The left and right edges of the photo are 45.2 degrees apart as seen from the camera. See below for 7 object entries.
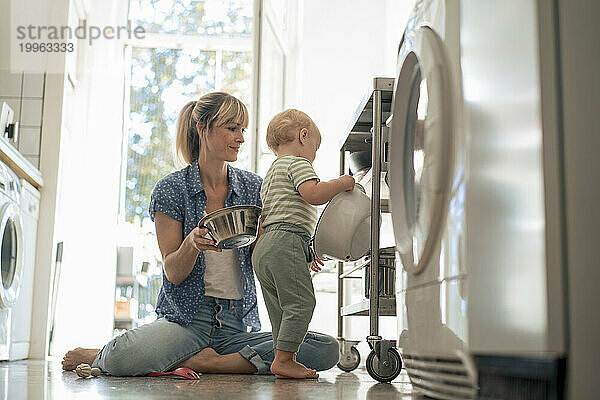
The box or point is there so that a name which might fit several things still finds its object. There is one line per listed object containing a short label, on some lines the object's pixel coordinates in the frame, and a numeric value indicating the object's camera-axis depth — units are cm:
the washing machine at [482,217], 68
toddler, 162
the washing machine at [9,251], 270
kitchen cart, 169
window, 460
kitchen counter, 276
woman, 181
